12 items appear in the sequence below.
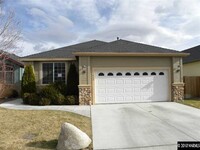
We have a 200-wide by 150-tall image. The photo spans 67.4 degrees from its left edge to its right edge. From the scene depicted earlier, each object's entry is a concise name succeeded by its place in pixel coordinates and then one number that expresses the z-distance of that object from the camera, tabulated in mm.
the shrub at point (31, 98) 9856
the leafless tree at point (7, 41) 6007
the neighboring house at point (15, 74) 13167
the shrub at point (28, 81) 11005
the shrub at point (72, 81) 10258
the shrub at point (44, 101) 9720
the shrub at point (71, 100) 9793
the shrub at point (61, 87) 10220
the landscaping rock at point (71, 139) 4220
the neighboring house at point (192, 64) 14181
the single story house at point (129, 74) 9793
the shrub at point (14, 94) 13091
